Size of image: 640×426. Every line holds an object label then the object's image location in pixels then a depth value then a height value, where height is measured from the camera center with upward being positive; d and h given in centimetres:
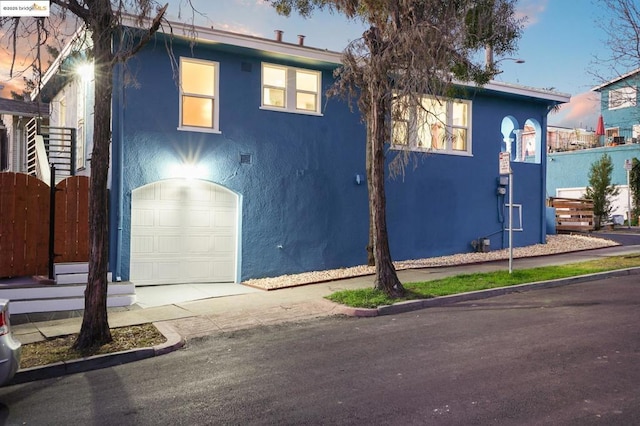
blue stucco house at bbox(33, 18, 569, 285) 1272 +109
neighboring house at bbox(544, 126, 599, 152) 3512 +537
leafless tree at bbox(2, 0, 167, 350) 772 +92
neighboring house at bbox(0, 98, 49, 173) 1692 +308
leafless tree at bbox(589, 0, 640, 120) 1497 +449
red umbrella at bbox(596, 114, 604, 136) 3469 +576
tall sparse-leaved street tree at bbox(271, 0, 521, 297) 1059 +330
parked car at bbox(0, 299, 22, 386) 540 -143
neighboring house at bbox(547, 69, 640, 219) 3102 +338
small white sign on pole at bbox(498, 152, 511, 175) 1234 +121
